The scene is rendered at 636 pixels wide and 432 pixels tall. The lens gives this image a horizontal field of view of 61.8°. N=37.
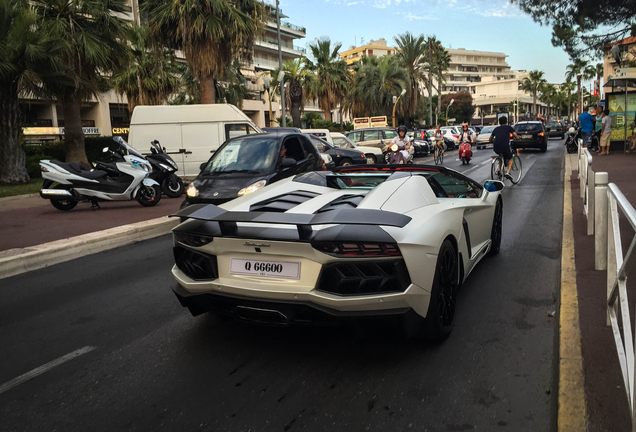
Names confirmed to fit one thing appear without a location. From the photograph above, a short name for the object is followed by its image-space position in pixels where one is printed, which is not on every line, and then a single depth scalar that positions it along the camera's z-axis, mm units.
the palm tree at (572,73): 96438
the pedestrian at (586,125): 20328
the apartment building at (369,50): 122438
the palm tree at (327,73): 46094
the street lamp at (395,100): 51925
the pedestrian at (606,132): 20781
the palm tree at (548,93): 131875
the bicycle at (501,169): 13852
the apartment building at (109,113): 37531
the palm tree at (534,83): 120000
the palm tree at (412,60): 54688
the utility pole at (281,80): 26094
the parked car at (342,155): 18922
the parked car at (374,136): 25734
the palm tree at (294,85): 37281
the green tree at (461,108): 99500
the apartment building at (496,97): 124375
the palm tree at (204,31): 22531
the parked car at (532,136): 27650
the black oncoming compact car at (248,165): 8758
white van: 16422
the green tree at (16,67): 15734
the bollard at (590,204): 7038
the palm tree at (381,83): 52344
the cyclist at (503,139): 13273
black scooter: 13367
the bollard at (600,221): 5312
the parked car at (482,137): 34238
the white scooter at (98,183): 11328
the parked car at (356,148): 21578
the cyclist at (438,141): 23297
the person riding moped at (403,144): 15028
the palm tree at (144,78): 27436
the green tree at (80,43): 17266
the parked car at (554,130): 45219
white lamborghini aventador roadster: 3332
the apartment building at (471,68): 137500
